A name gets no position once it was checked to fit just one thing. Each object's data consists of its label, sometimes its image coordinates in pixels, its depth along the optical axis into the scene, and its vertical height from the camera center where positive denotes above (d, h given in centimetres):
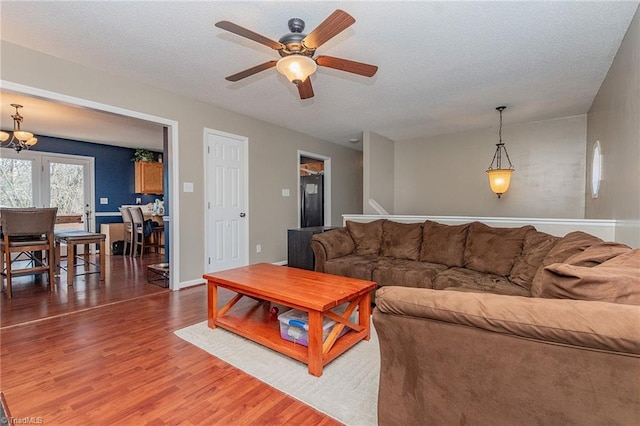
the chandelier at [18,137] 445 +104
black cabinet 413 -60
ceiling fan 182 +105
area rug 159 -105
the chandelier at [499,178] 416 +37
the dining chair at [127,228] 618 -49
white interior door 421 +4
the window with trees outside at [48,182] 571 +44
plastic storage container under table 212 -87
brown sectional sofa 83 -45
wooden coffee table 188 -70
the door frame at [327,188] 634 +35
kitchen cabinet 700 +62
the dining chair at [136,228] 589 -48
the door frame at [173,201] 374 +4
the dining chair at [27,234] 340 -36
